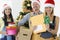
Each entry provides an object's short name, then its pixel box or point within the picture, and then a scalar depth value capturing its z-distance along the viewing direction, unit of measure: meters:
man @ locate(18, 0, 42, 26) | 1.36
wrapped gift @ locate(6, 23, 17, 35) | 1.39
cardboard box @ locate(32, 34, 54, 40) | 1.33
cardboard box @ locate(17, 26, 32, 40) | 1.36
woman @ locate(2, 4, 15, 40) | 1.41
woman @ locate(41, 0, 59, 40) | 1.33
